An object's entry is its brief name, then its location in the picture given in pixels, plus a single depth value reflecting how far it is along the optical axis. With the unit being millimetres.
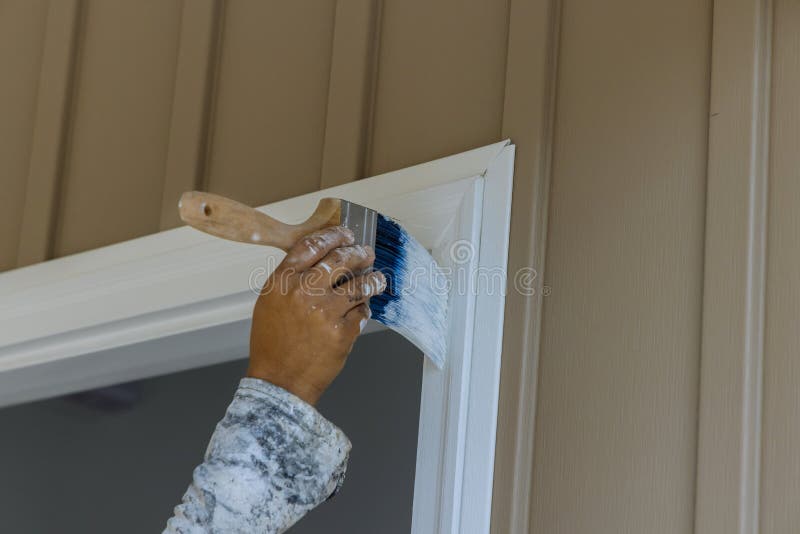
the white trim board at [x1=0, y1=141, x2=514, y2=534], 1846
